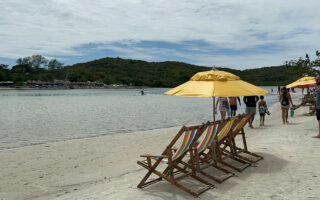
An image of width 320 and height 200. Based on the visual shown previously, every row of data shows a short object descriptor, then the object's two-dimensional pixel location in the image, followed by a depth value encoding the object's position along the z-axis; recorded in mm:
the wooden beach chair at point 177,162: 3787
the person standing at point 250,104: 10516
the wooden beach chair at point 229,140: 4715
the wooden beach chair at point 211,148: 4087
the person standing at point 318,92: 7204
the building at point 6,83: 115794
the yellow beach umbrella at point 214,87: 4762
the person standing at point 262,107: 11344
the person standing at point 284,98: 10859
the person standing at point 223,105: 11023
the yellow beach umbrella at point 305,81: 13323
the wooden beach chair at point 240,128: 5242
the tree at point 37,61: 164675
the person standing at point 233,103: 11445
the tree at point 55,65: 173125
